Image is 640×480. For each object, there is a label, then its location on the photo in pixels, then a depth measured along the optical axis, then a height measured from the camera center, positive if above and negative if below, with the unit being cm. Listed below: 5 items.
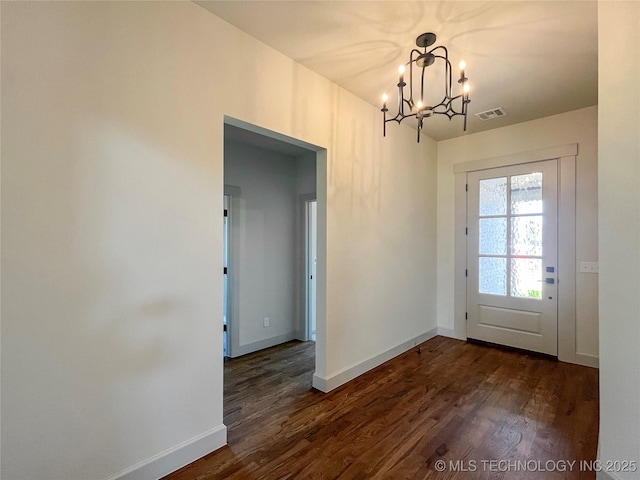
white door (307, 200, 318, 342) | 448 -40
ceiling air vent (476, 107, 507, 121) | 343 +145
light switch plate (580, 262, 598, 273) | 333 -33
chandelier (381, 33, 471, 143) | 178 +138
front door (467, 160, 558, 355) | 362 -24
